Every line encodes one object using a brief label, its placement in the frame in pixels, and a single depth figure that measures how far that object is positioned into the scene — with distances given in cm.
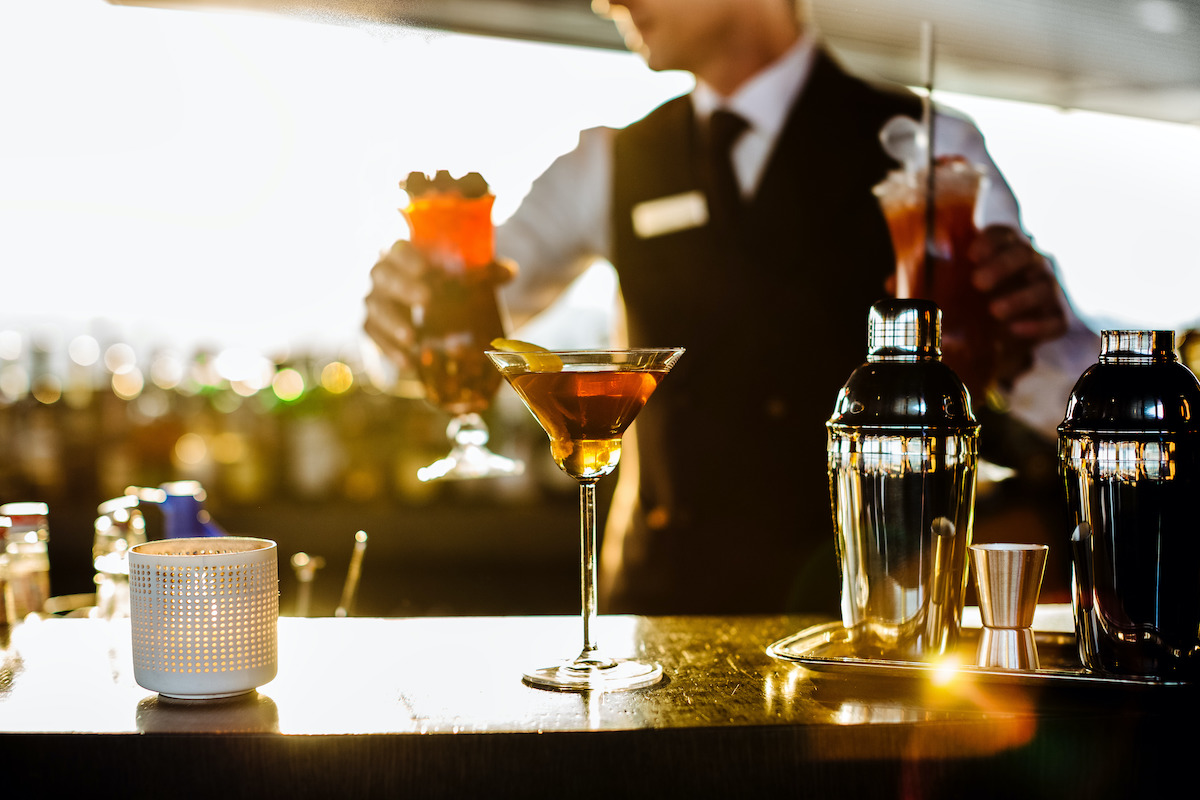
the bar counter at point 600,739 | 84
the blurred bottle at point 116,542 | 147
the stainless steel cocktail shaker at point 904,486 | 105
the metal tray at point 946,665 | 96
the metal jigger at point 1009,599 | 99
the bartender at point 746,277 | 205
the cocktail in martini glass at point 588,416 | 101
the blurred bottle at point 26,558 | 137
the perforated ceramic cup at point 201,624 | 94
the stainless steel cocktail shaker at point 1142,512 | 98
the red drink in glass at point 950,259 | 186
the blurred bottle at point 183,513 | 141
